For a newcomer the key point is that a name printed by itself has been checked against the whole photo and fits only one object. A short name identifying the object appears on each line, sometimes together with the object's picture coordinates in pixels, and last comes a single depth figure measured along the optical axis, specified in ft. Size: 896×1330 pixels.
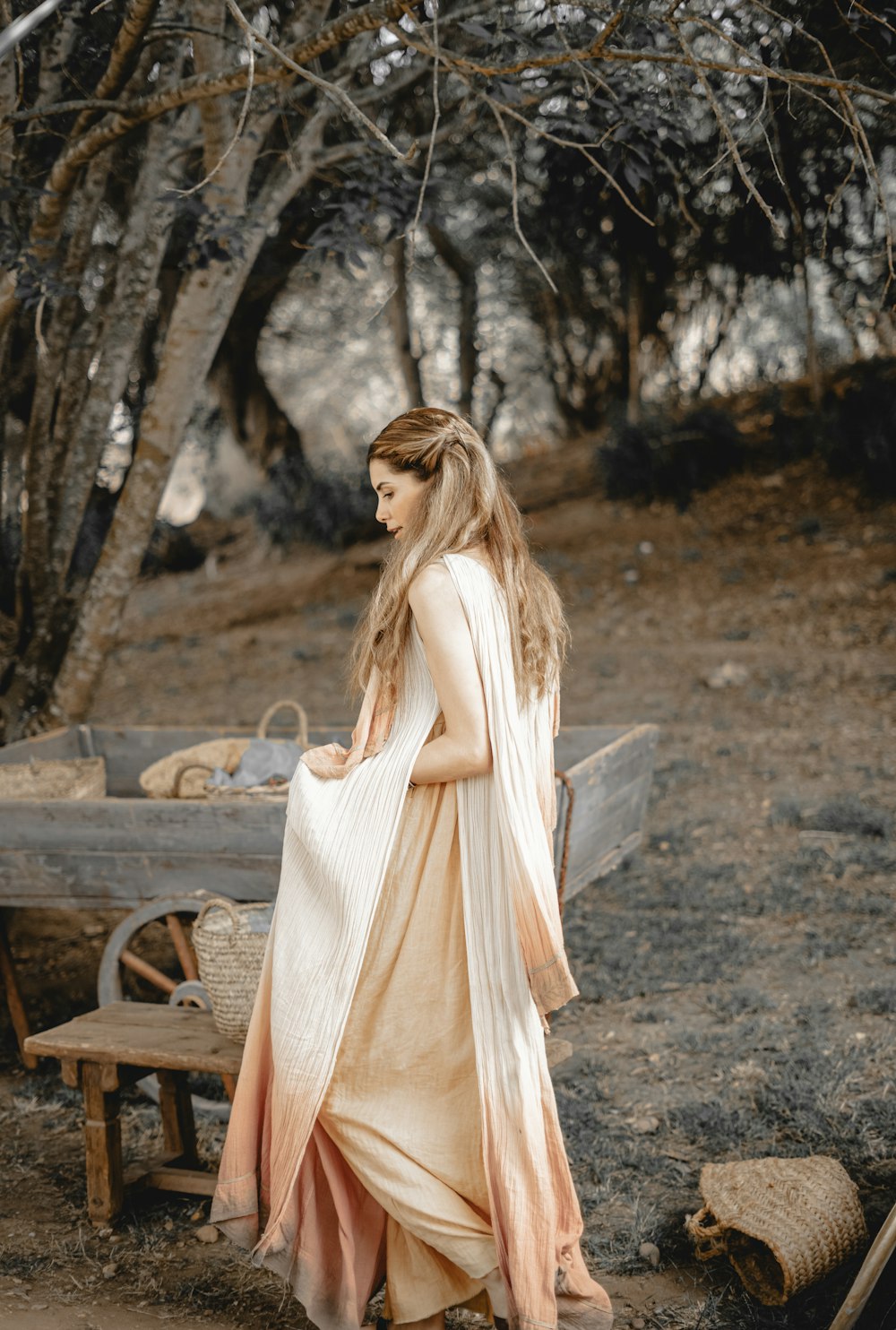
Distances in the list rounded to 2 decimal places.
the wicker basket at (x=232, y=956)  10.07
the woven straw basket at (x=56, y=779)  13.76
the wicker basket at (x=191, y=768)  13.91
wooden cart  11.97
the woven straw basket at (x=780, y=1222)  8.36
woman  7.51
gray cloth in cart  13.60
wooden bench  9.85
